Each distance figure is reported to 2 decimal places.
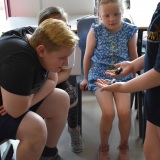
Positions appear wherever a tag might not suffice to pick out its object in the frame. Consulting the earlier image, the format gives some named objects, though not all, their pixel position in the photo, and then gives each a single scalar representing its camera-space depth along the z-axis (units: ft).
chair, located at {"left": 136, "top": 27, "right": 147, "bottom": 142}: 5.76
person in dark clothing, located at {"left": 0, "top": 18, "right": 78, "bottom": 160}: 3.75
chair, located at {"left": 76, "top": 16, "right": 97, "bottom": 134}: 6.31
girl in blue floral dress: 5.31
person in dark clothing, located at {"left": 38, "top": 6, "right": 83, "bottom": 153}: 5.16
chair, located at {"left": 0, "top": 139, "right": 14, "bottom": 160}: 5.15
